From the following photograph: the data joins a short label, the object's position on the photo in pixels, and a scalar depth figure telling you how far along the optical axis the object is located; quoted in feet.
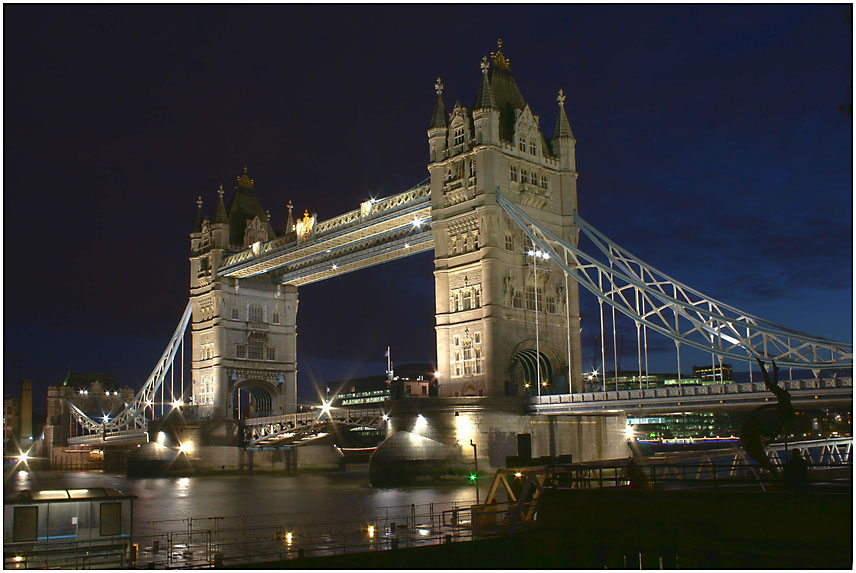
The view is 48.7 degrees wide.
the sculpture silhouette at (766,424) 80.53
